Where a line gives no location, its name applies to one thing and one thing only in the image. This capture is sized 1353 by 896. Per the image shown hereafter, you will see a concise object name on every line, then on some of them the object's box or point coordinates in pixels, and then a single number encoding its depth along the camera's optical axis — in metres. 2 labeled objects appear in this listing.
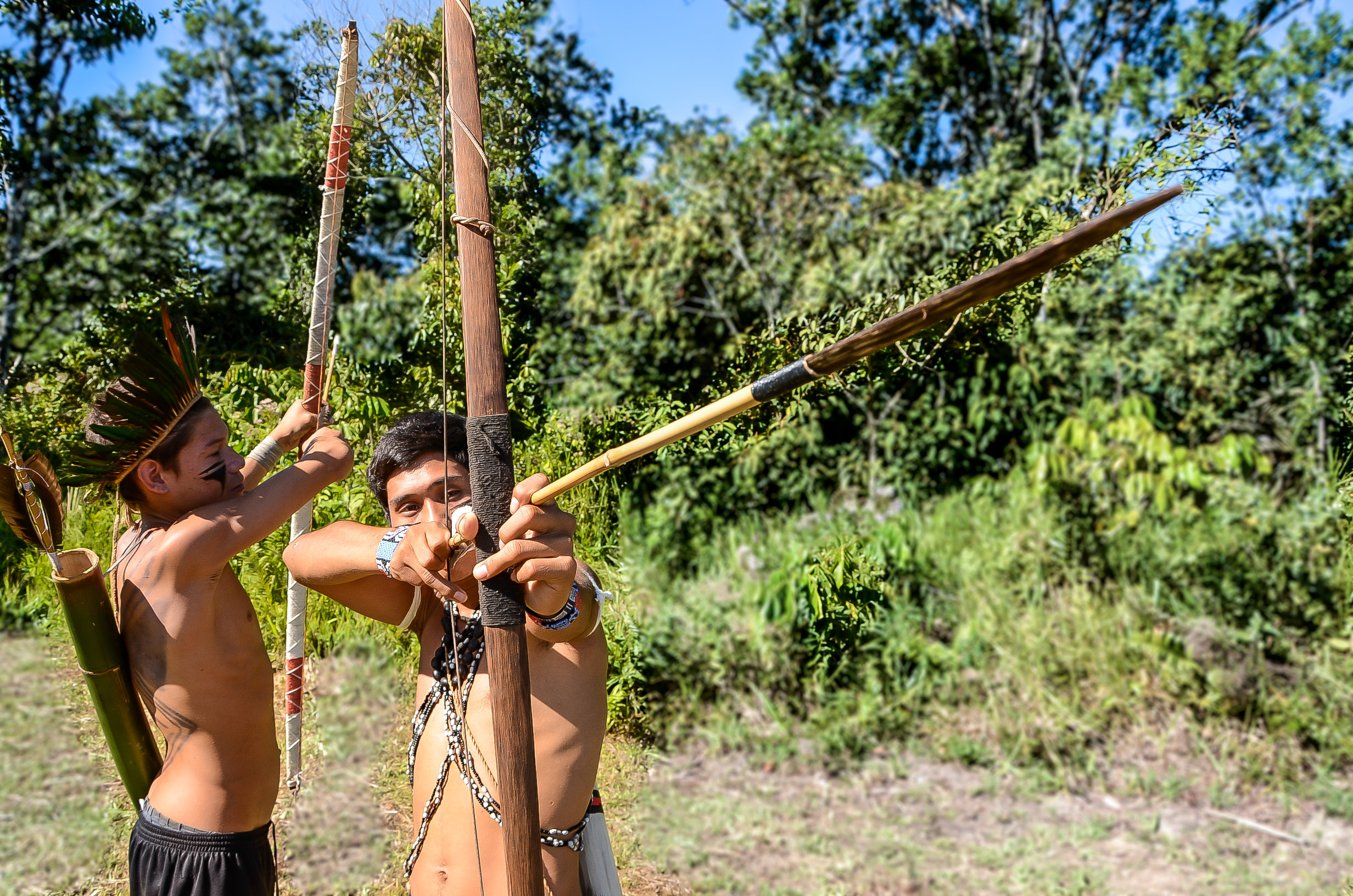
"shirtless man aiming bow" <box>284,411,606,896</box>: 1.55
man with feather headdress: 1.61
